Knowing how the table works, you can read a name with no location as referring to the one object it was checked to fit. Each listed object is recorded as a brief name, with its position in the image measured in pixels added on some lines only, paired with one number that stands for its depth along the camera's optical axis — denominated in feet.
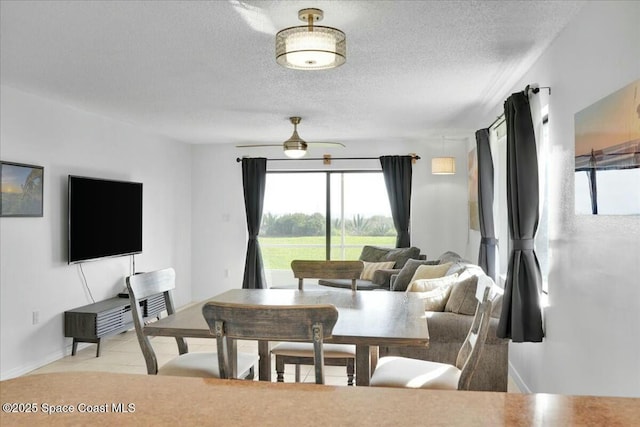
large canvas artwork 7.32
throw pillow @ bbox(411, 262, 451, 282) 16.08
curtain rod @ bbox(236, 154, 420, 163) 25.88
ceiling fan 17.20
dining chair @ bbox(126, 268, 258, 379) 9.14
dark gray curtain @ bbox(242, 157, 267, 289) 26.43
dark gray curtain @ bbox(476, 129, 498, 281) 18.06
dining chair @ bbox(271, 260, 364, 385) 10.73
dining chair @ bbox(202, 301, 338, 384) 6.05
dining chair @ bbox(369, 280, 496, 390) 7.44
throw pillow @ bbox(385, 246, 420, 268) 23.32
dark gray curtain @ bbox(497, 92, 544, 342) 11.44
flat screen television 17.88
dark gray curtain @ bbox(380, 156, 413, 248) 25.68
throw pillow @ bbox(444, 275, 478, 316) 12.89
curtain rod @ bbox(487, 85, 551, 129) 11.70
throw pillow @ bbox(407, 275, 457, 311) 13.48
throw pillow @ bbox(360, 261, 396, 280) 23.32
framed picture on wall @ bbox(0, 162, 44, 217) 14.99
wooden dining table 7.57
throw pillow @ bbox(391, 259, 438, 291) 17.34
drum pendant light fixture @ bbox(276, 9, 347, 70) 8.70
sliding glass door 26.55
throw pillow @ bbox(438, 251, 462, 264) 18.29
